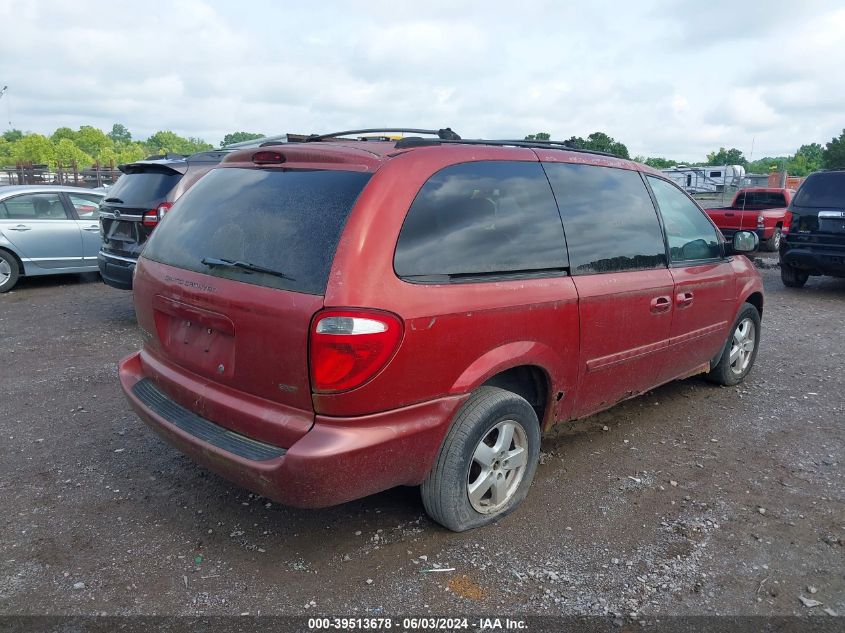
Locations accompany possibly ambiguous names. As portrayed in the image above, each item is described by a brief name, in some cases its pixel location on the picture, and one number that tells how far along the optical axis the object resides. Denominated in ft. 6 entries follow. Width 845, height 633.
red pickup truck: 48.57
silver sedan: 29.73
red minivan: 8.17
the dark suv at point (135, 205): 21.74
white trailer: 97.91
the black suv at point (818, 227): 30.35
